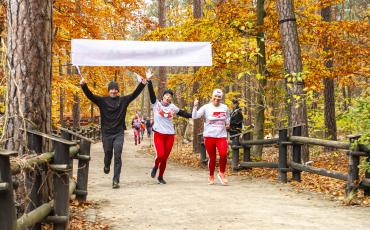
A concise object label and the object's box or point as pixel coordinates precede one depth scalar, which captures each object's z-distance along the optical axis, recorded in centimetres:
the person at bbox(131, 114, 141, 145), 3269
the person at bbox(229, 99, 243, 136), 1639
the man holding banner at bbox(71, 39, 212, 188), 978
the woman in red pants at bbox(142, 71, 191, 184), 1053
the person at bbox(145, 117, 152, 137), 4006
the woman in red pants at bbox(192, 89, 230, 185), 1037
